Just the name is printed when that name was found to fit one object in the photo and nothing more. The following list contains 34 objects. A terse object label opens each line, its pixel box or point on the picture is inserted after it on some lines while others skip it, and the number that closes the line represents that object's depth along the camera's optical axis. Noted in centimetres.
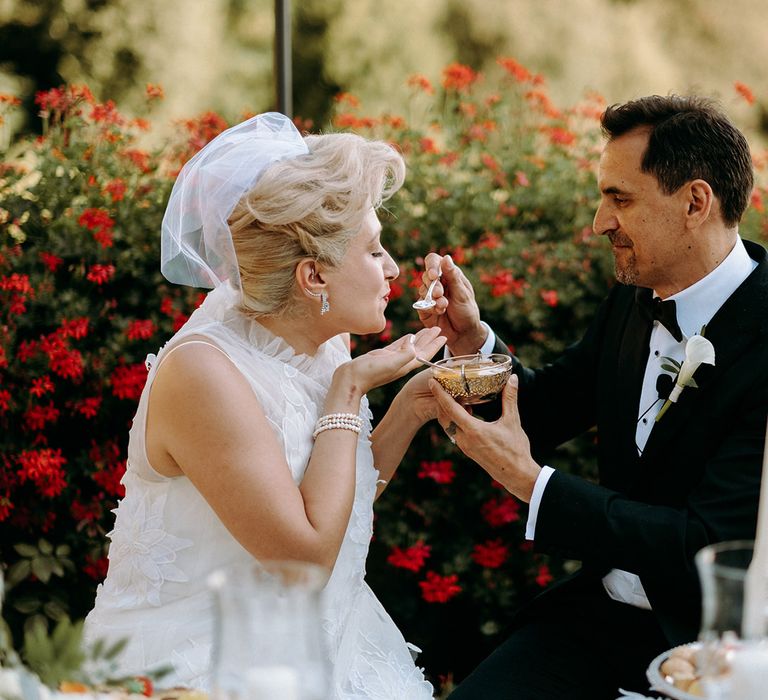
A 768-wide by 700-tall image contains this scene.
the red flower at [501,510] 421
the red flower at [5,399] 388
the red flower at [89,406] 398
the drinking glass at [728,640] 152
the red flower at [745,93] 500
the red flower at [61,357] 388
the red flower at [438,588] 416
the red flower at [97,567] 409
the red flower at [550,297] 419
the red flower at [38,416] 396
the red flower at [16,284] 388
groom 282
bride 262
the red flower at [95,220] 405
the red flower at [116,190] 420
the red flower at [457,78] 507
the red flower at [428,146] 476
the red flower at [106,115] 434
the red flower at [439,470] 410
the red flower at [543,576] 428
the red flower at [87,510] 406
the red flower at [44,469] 385
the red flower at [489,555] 423
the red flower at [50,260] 401
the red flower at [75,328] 392
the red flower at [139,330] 399
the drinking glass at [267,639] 144
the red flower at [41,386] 384
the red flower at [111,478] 402
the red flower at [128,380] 399
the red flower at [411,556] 410
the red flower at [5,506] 390
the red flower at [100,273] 395
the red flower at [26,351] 393
